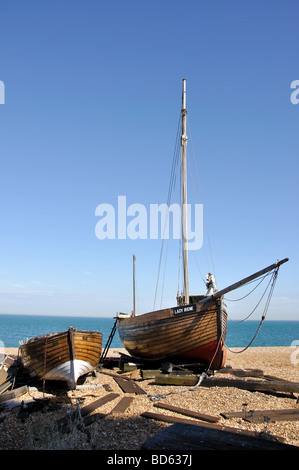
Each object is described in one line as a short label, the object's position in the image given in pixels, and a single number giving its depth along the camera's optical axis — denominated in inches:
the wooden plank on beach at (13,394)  414.9
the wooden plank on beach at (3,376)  509.4
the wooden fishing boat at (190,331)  560.7
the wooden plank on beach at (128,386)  465.1
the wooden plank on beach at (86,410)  320.2
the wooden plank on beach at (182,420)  298.1
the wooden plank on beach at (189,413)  336.2
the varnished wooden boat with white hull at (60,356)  475.8
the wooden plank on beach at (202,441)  121.7
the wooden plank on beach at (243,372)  589.5
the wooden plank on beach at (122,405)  363.3
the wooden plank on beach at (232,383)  453.7
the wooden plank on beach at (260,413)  345.4
